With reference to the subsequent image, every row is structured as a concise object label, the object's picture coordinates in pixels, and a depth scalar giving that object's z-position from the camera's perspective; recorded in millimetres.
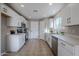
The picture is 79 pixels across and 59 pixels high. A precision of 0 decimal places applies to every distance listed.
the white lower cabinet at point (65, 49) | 990
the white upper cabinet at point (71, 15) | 1363
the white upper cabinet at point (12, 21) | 2362
